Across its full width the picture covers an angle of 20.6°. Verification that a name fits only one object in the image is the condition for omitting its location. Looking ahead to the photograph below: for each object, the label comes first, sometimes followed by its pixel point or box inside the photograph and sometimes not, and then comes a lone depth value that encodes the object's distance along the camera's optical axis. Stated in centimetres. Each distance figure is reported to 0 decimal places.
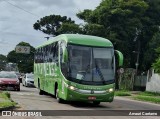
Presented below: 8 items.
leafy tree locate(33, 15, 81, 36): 7600
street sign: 9816
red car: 3375
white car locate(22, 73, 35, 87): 4797
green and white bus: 2011
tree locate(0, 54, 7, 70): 15048
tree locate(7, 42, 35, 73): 11269
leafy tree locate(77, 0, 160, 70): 5297
